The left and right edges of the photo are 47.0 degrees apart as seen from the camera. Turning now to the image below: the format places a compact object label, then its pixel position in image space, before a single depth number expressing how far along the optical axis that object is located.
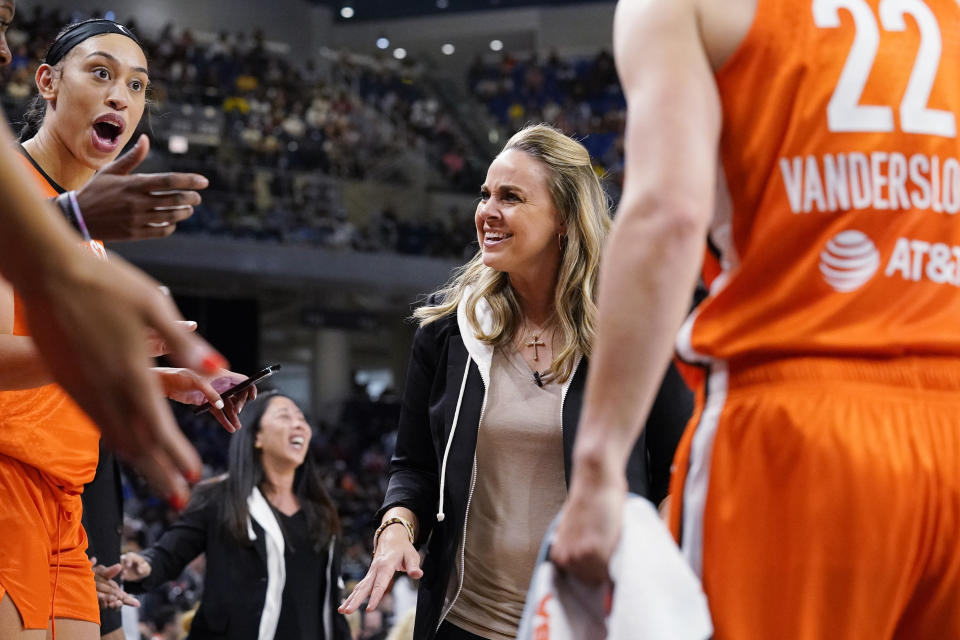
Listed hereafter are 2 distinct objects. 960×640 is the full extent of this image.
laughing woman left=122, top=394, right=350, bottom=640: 5.10
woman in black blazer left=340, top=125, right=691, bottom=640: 2.84
